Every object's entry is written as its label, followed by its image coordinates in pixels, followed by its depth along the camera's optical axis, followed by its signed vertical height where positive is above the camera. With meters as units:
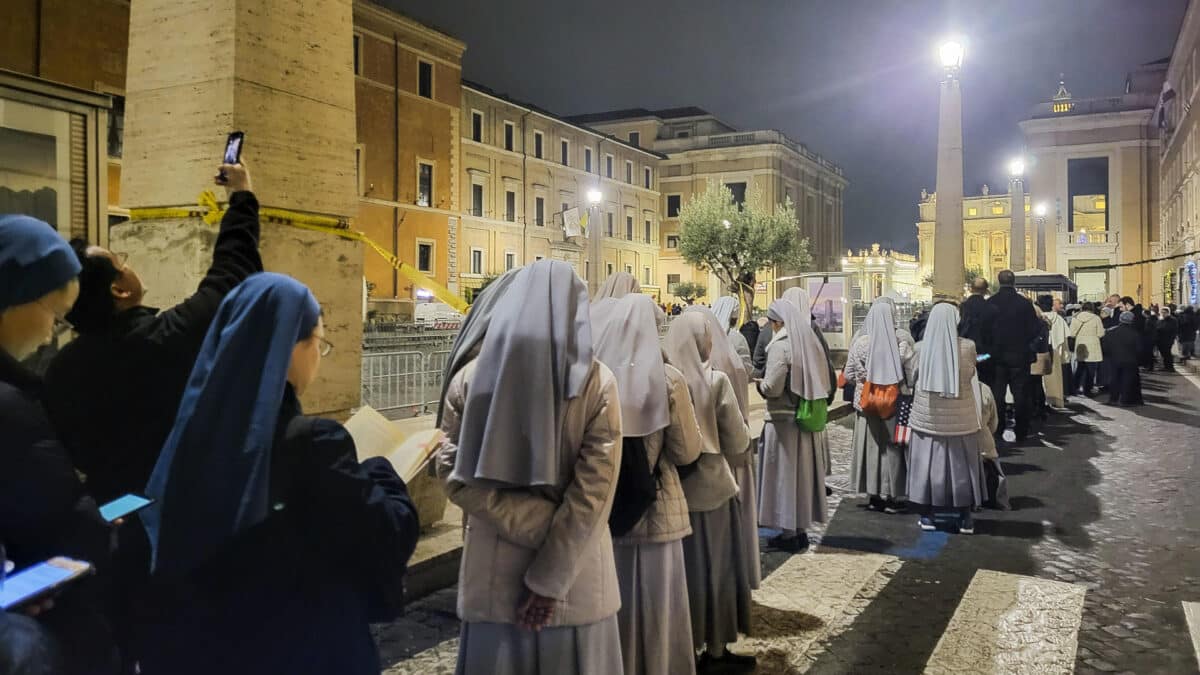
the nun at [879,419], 6.72 -0.76
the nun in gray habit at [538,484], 2.38 -0.46
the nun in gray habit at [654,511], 3.28 -0.74
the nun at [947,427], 6.30 -0.74
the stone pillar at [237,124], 4.27 +1.10
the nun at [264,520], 1.69 -0.41
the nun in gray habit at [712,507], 3.93 -0.88
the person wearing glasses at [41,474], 1.54 -0.28
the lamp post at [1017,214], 21.42 +3.40
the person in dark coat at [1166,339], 21.66 -0.19
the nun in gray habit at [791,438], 5.88 -0.79
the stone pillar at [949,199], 12.25 +2.02
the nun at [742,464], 4.37 -0.74
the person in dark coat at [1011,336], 9.93 -0.06
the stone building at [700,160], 60.41 +12.75
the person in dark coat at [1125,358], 14.20 -0.46
